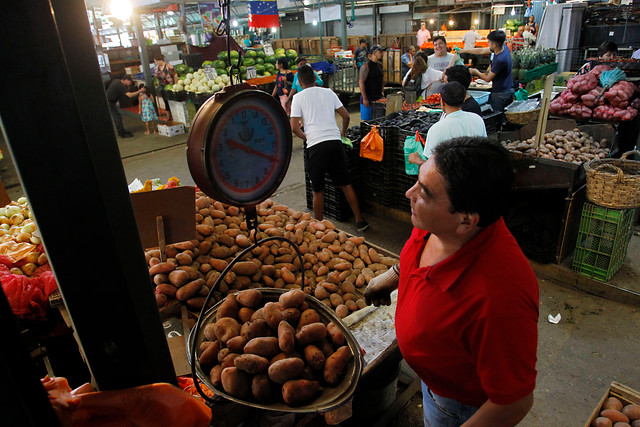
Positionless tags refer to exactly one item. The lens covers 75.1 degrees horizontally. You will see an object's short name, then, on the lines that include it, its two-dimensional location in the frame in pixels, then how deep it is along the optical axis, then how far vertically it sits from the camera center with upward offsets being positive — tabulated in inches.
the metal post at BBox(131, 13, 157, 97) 383.9 +4.6
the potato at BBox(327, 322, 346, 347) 62.1 -40.7
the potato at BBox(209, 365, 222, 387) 56.8 -41.6
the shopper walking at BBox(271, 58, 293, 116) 327.9 -26.5
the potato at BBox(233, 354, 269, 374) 57.0 -40.1
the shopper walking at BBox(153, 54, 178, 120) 406.9 -14.8
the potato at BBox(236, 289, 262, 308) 69.4 -38.7
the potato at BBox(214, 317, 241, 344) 64.5 -40.4
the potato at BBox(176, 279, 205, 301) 97.2 -51.5
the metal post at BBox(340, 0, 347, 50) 494.3 +26.5
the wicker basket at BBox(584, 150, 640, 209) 130.4 -46.4
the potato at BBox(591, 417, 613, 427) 82.4 -73.0
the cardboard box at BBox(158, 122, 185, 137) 398.0 -65.6
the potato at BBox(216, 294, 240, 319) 68.8 -39.6
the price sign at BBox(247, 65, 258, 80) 384.4 -19.7
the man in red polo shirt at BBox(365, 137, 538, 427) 49.5 -30.6
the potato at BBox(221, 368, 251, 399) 54.7 -40.9
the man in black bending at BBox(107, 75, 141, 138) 399.5 -31.4
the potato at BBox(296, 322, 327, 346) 61.8 -39.7
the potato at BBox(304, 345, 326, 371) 59.5 -41.6
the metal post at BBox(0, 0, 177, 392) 34.1 -10.2
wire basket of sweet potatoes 54.3 -40.9
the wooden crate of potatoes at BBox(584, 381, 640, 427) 87.5 -73.4
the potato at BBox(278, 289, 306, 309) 66.1 -37.2
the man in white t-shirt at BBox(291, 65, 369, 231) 177.6 -34.3
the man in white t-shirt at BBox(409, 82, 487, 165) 137.0 -25.9
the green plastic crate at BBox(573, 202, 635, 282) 140.2 -69.7
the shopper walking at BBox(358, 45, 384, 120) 282.7 -24.8
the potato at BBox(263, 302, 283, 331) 64.7 -38.6
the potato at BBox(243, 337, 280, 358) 60.6 -40.4
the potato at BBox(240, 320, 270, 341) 63.6 -39.9
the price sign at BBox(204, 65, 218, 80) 392.5 -16.7
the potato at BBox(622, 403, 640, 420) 84.4 -73.2
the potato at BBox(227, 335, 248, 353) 62.8 -41.0
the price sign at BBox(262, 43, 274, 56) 473.4 -1.0
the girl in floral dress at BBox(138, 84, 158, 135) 392.5 -45.6
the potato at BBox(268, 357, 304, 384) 55.8 -40.4
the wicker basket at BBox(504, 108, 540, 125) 208.1 -39.5
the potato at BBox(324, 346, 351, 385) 56.4 -41.0
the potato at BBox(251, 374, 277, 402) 55.4 -42.2
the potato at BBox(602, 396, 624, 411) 86.7 -73.7
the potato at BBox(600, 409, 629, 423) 83.5 -73.1
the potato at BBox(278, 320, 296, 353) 60.7 -39.6
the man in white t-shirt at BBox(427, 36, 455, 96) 282.8 -13.2
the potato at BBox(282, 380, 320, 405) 52.6 -40.8
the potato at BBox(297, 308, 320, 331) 64.6 -39.3
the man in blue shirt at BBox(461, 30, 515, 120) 247.0 -23.1
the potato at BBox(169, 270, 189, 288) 99.0 -49.4
